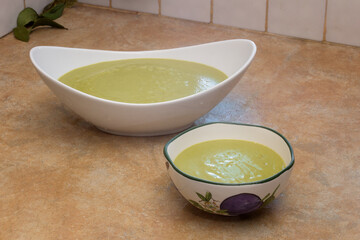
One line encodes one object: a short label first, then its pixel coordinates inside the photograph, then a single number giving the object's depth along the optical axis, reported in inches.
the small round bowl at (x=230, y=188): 40.3
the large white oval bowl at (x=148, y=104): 45.1
